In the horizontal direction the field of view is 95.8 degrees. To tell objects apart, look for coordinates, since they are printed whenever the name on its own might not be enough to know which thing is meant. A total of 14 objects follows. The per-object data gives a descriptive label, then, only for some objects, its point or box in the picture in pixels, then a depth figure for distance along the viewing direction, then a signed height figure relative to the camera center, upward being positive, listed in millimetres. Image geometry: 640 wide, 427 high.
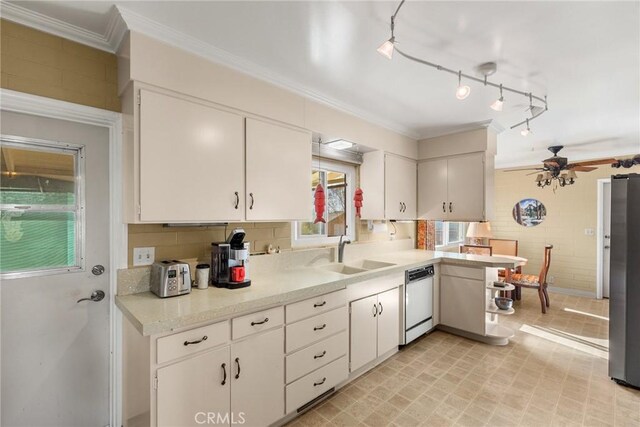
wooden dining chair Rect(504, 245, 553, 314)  4301 -1082
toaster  1758 -420
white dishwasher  3000 -1011
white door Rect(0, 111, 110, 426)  1577 -359
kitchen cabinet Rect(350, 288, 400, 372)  2469 -1061
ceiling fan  3904 +586
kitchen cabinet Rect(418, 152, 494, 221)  3404 +297
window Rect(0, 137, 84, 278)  1574 +15
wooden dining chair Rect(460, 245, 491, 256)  4801 -650
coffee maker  1996 -371
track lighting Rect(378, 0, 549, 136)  1531 +1018
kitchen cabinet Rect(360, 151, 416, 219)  3391 +315
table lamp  5254 -346
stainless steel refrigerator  2426 -601
